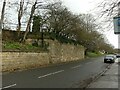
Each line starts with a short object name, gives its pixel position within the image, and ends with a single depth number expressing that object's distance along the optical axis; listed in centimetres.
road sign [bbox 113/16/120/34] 366
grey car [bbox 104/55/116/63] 1987
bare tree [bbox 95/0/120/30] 472
